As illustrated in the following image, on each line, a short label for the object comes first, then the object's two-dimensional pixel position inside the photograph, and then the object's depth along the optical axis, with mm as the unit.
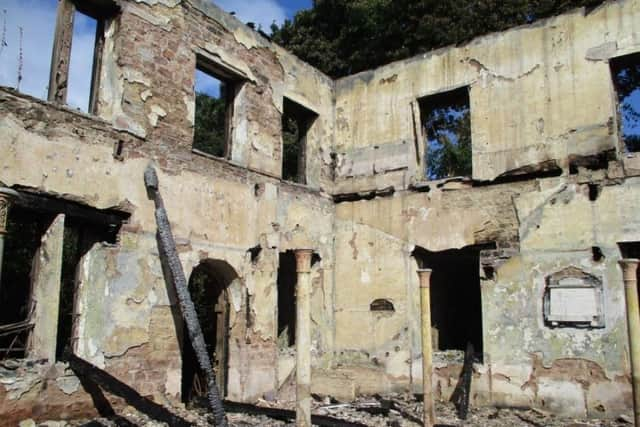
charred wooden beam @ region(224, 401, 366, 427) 7137
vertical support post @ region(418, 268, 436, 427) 7184
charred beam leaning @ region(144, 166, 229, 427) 6910
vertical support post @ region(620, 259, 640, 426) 5999
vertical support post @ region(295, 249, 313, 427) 5660
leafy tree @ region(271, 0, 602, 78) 16062
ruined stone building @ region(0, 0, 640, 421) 7035
